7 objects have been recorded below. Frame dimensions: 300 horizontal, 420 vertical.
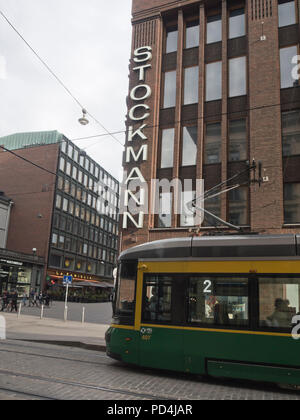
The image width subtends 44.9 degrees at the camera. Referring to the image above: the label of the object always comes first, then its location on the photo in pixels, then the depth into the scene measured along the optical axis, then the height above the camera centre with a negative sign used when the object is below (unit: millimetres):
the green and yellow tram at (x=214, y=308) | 6801 -288
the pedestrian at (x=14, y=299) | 24348 -937
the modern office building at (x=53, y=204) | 50781 +12117
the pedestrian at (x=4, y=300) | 25428 -1091
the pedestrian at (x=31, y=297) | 33712 -1061
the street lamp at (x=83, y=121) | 15831 +7163
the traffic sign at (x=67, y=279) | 21938 +472
